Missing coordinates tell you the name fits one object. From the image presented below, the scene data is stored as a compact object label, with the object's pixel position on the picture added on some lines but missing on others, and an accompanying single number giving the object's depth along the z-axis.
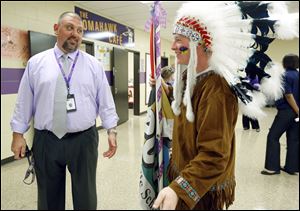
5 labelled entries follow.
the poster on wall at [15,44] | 2.48
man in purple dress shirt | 1.31
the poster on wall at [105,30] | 4.15
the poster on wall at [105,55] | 4.69
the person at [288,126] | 2.40
